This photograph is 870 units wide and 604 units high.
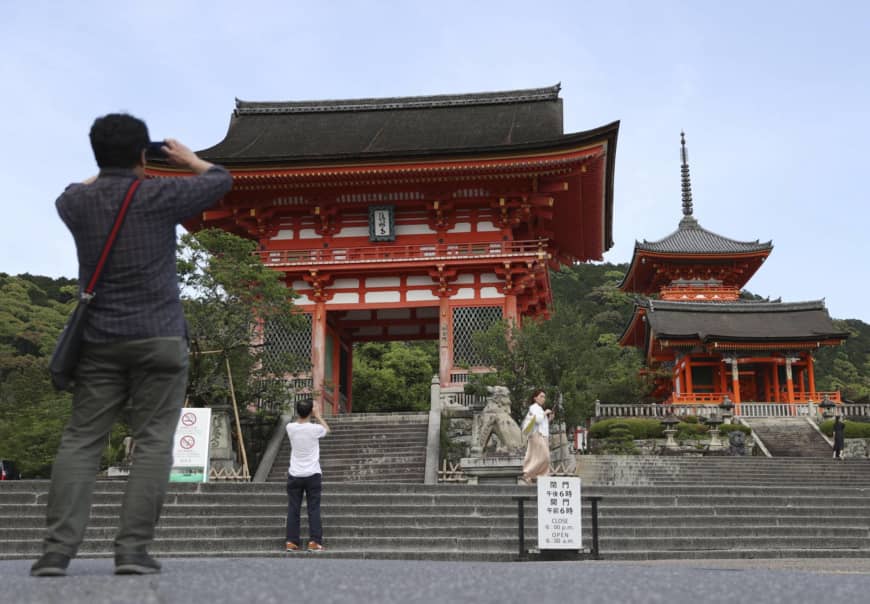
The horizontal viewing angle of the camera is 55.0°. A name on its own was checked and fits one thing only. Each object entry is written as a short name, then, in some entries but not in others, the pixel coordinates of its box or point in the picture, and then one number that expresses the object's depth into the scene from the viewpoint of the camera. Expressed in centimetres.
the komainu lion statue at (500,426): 1380
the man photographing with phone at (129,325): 347
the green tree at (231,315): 1571
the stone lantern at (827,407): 2722
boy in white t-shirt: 851
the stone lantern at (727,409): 2630
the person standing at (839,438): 2252
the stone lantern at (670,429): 2405
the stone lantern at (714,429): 2427
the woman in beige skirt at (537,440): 1180
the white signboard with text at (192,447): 1188
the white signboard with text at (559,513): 799
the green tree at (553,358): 1742
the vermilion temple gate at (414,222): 2150
